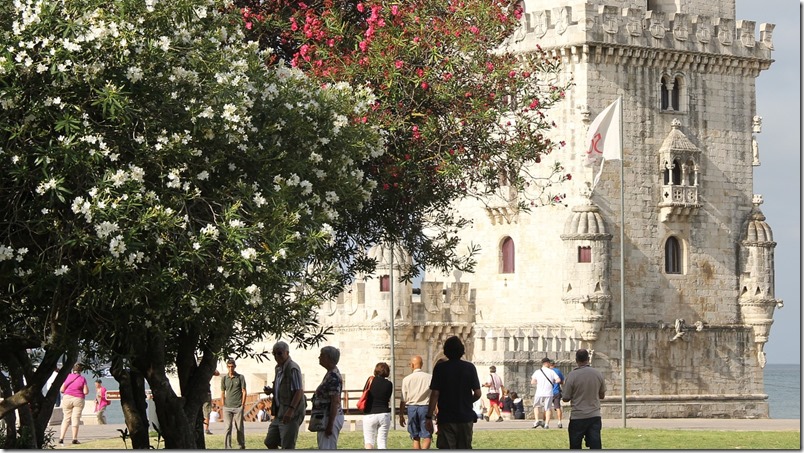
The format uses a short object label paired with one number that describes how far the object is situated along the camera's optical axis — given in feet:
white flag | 164.96
